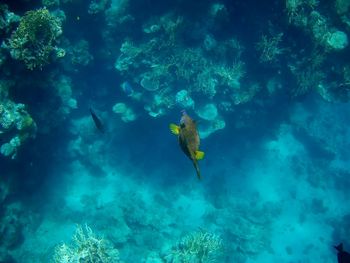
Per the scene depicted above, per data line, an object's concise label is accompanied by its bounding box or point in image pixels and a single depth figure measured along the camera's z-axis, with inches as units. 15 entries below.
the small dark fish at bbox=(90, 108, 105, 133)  209.0
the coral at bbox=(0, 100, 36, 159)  309.1
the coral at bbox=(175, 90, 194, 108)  442.3
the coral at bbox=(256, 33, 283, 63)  440.8
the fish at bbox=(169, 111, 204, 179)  135.0
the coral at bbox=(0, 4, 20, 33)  301.0
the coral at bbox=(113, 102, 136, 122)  477.1
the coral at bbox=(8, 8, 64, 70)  299.4
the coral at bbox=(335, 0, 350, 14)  412.2
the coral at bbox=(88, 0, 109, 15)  465.1
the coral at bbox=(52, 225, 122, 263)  337.1
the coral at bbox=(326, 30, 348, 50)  422.6
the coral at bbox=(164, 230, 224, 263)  372.8
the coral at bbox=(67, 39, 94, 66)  470.9
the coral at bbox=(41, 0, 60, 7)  374.9
